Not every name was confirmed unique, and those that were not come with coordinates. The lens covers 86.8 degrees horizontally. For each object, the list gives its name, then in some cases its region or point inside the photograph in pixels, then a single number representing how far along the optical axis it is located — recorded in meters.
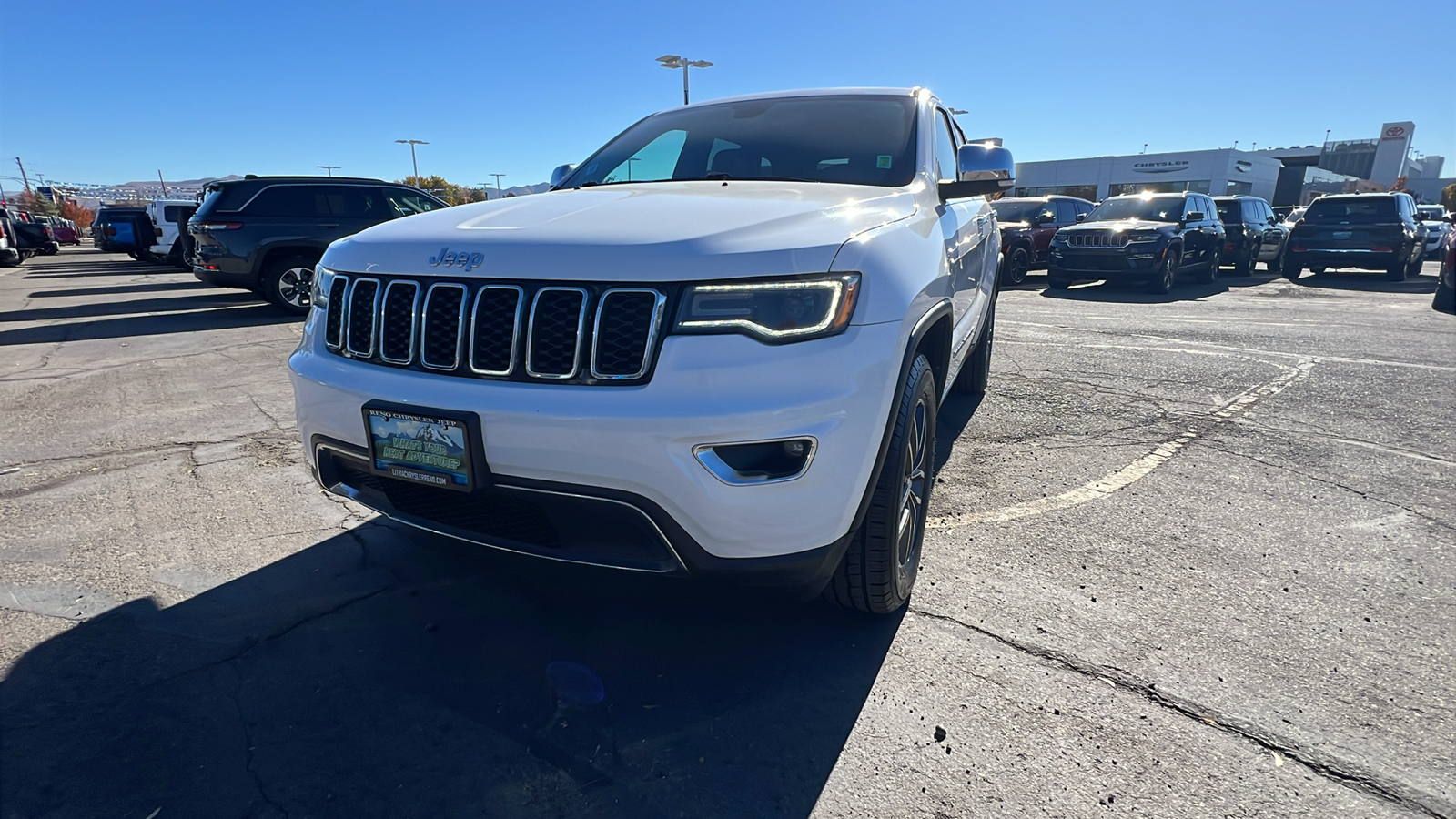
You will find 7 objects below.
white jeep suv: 1.83
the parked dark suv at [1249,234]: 15.54
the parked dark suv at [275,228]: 9.70
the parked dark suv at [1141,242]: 12.05
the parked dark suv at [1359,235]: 13.90
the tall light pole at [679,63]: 21.05
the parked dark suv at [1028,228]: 14.55
